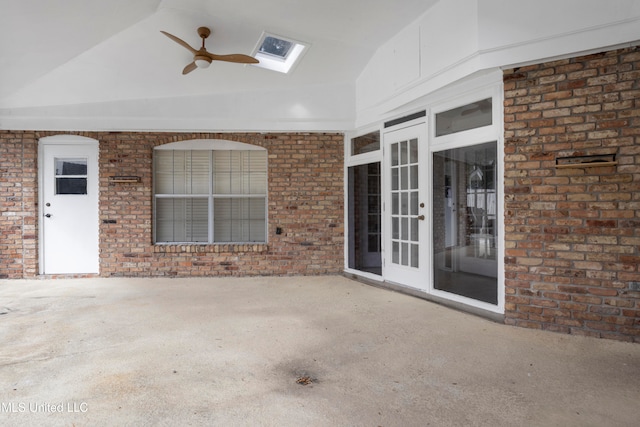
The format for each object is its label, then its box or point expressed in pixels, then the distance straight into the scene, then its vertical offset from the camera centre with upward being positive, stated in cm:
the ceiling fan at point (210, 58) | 419 +176
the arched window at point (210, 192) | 596 +32
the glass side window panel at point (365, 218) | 550 -11
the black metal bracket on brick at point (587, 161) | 299 +41
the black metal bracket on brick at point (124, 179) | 567 +51
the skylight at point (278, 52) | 497 +224
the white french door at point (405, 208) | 450 +4
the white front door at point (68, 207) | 577 +9
